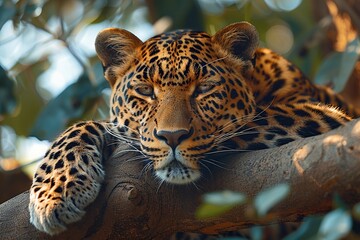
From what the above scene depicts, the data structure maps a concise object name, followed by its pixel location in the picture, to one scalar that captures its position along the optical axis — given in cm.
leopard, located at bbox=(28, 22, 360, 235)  941
